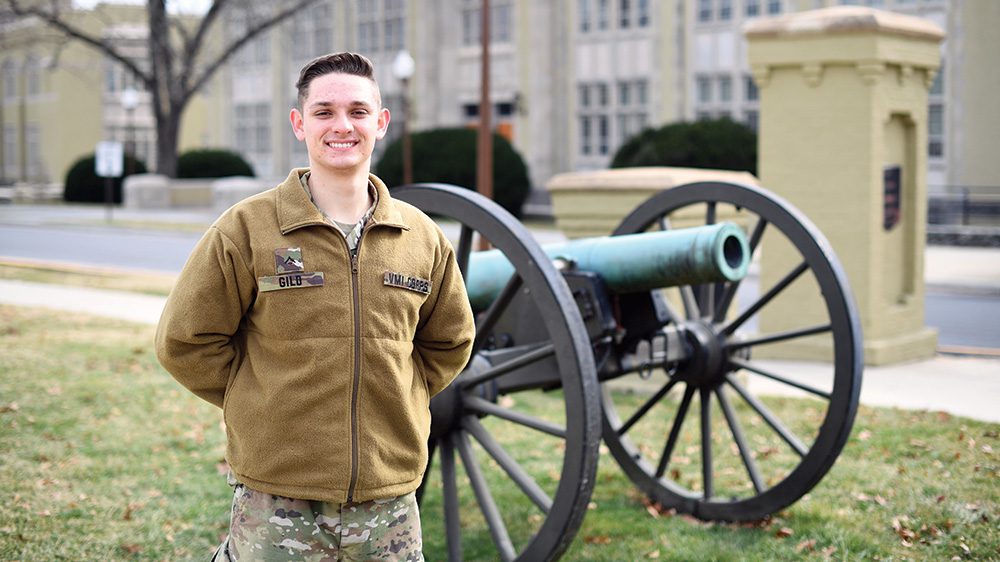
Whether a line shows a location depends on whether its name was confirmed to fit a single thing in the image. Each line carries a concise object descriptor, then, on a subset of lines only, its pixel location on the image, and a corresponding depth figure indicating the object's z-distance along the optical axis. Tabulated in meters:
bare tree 35.53
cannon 4.50
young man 3.02
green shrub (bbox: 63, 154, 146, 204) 41.91
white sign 33.73
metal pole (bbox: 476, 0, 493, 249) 17.88
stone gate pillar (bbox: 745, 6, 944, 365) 9.94
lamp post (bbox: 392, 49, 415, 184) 24.05
